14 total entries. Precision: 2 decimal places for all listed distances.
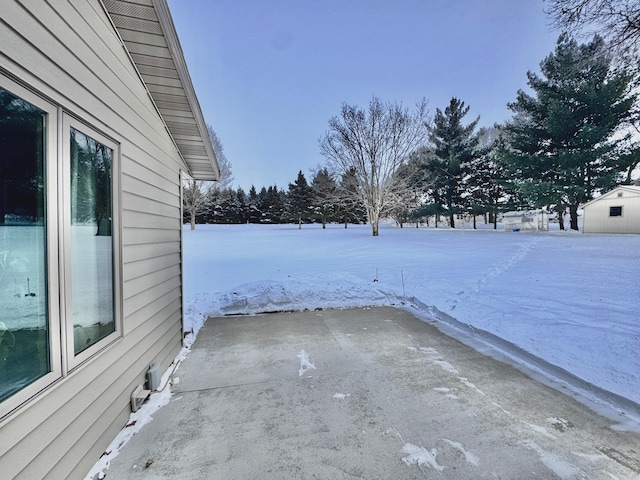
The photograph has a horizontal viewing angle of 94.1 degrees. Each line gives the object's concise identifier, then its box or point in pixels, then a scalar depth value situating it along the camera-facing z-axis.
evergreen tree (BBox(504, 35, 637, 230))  14.34
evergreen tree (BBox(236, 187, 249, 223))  36.19
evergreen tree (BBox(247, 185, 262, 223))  36.59
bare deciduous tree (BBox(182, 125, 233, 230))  22.56
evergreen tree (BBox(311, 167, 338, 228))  19.83
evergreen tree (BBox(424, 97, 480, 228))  22.02
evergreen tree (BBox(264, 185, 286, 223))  36.94
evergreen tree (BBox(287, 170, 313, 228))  32.59
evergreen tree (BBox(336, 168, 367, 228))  16.83
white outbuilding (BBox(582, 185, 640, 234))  14.45
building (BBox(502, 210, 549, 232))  20.55
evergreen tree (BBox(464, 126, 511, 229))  22.36
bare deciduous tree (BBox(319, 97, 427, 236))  15.70
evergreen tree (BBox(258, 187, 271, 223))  37.06
